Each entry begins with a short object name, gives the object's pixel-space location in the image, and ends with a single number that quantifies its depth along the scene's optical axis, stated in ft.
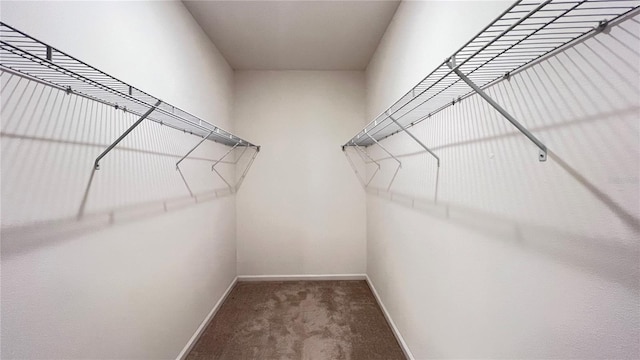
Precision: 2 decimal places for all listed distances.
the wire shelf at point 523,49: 1.80
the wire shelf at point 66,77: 2.33
